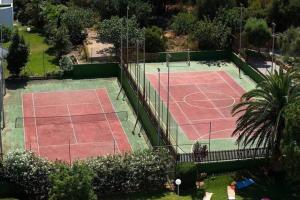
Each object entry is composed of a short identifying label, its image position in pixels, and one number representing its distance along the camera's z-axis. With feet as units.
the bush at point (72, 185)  94.12
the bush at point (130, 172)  109.19
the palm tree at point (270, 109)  112.06
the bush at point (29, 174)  107.96
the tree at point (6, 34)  208.23
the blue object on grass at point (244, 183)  112.37
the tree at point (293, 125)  102.27
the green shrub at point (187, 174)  111.23
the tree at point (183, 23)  208.95
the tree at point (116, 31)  188.24
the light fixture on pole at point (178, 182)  107.61
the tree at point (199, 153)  117.50
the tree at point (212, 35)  194.08
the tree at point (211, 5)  212.02
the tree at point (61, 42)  192.95
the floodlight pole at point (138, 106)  147.17
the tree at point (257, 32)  189.57
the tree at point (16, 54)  174.50
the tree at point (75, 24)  207.72
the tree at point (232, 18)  198.70
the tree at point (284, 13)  205.46
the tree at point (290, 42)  183.73
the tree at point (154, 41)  193.06
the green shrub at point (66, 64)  181.06
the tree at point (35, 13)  232.37
